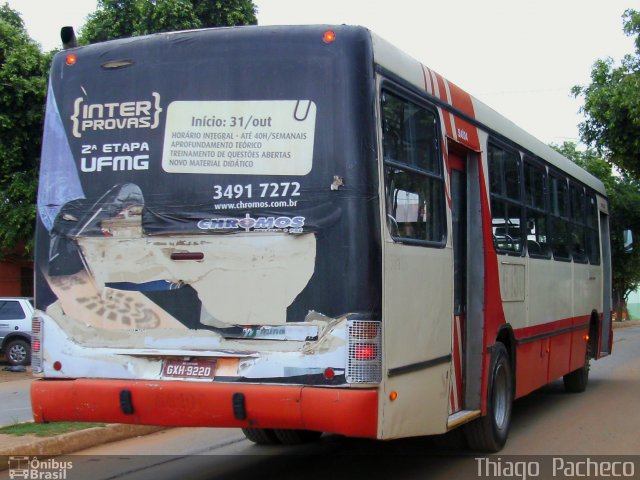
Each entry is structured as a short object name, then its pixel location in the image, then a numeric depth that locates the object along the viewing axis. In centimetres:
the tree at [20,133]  1631
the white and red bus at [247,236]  534
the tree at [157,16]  1759
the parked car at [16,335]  1750
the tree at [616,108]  1908
